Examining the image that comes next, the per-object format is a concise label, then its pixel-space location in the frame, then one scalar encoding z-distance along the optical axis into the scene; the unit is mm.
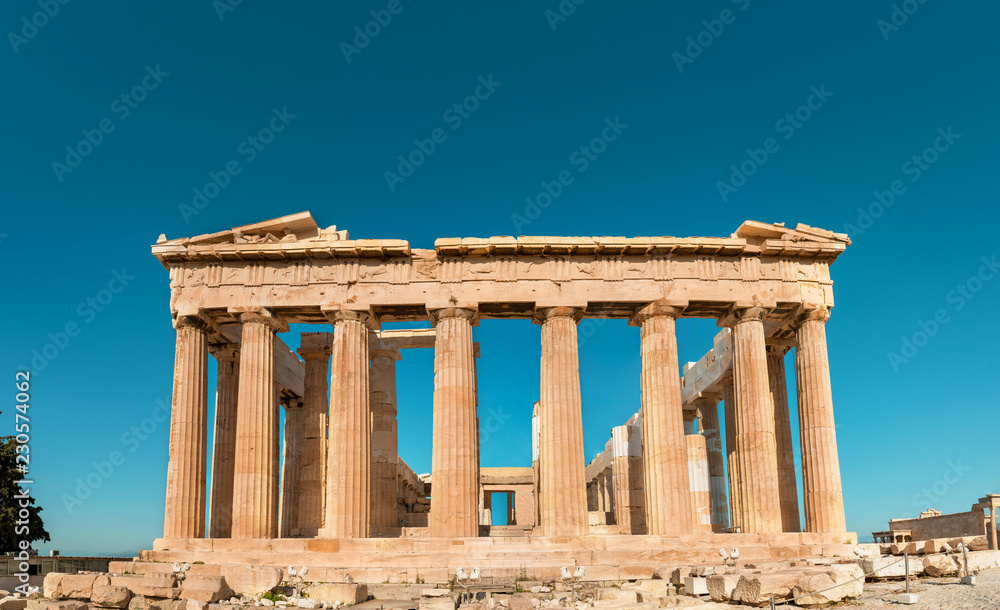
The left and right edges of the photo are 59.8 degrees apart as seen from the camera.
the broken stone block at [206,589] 21219
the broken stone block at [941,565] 20953
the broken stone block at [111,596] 21516
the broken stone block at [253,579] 22391
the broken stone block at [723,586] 19531
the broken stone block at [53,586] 22297
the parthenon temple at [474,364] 27172
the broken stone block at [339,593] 20938
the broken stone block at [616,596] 20531
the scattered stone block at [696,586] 20625
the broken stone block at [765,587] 18391
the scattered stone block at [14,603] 21859
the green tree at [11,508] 36781
